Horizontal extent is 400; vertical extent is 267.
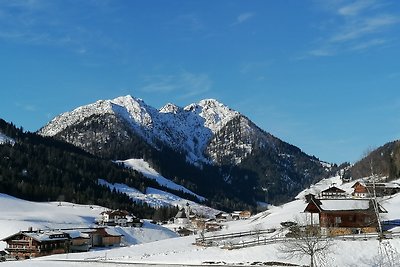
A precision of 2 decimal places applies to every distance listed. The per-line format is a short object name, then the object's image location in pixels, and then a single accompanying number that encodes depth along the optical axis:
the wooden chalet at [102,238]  132.88
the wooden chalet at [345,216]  79.75
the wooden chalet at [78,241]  122.50
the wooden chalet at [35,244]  113.12
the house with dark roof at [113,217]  175.62
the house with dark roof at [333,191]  163.10
